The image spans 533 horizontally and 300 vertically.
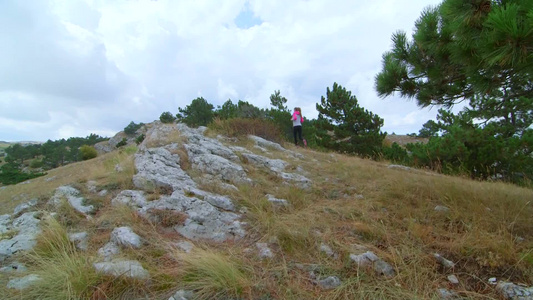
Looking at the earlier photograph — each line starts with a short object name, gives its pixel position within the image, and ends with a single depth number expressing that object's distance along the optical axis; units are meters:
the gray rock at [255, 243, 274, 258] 2.53
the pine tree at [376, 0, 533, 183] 2.42
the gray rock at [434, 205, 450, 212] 3.50
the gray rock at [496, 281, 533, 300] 1.92
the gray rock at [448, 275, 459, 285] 2.17
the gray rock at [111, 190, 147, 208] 3.47
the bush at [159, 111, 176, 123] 25.43
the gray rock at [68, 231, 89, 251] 2.66
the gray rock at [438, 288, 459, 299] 2.00
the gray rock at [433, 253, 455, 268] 2.34
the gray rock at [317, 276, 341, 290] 2.14
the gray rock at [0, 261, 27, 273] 2.31
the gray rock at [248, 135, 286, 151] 8.34
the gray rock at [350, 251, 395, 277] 2.28
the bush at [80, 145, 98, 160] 25.20
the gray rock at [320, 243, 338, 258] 2.53
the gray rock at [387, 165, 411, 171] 7.01
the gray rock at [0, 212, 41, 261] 2.62
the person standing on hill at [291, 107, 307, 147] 9.98
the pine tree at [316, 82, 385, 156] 12.51
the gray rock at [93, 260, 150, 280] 2.12
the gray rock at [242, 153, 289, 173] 5.88
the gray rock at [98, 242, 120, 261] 2.42
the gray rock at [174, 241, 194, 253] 2.58
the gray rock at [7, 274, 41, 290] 2.05
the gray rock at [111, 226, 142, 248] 2.61
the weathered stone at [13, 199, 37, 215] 3.72
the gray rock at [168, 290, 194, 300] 1.96
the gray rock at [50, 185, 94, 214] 3.54
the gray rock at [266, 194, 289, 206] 3.78
